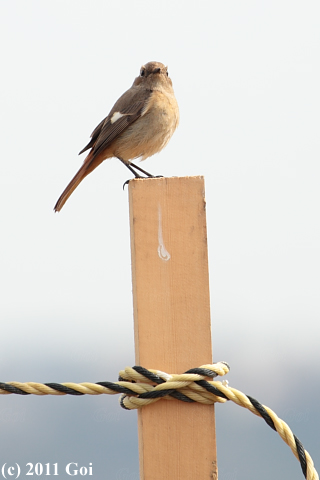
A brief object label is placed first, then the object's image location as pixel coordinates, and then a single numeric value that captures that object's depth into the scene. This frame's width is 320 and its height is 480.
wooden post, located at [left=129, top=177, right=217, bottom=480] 4.89
